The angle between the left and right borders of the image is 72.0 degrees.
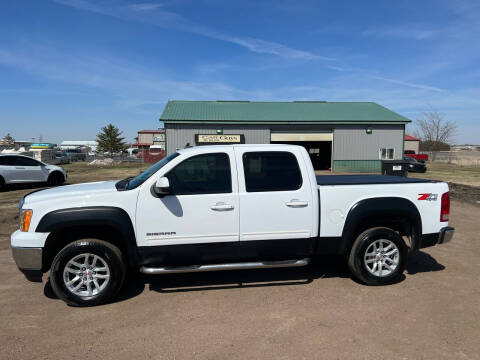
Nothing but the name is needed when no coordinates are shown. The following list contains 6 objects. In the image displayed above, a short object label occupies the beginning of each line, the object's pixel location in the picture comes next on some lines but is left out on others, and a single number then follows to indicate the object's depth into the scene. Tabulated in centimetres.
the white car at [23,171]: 1368
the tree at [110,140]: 6938
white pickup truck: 386
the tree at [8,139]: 11231
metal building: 2531
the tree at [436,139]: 6288
